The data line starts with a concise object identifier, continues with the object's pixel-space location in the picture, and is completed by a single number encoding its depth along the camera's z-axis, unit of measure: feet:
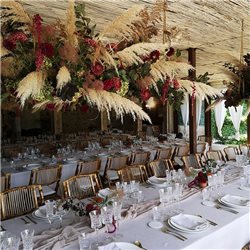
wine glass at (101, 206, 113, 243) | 6.70
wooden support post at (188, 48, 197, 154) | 17.08
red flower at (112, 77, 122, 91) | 6.63
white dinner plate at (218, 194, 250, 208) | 7.98
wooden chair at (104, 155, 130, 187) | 15.15
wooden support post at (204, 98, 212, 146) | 30.17
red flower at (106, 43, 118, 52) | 6.70
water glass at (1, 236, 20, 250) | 5.67
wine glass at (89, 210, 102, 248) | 6.51
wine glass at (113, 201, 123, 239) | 6.86
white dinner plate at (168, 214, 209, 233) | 6.54
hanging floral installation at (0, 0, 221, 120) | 5.77
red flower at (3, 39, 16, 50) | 5.61
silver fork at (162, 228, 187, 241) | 6.27
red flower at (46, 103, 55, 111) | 7.17
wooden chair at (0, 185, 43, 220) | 8.99
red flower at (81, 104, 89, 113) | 7.61
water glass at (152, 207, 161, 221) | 7.33
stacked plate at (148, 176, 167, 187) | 10.27
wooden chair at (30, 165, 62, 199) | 12.64
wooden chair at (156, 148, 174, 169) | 18.80
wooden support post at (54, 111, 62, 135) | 31.73
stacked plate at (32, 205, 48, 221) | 7.59
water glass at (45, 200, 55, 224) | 7.41
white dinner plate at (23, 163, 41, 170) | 14.63
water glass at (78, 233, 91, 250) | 5.87
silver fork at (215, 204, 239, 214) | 7.68
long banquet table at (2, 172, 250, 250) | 6.12
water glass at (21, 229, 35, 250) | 5.73
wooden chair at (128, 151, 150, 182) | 11.96
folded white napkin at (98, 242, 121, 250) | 5.76
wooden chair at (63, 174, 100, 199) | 9.93
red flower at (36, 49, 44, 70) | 5.71
